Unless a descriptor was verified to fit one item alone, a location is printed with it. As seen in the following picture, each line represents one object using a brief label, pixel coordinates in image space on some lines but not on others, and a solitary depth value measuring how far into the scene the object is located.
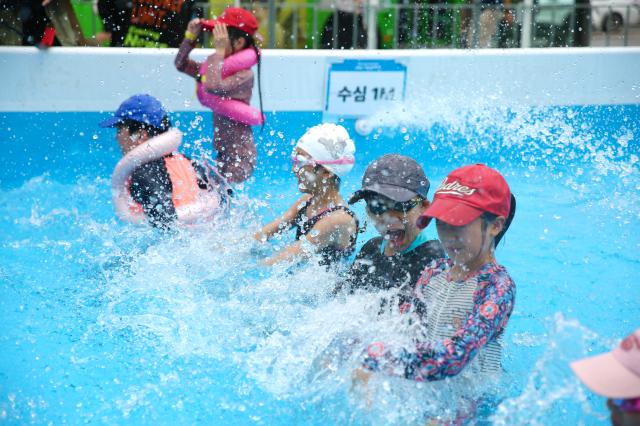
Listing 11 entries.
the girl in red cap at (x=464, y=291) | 2.59
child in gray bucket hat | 3.25
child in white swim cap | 3.84
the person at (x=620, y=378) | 1.99
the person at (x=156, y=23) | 7.17
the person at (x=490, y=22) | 7.64
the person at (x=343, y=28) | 7.79
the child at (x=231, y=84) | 5.88
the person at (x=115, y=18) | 7.29
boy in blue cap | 4.57
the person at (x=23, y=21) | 7.16
